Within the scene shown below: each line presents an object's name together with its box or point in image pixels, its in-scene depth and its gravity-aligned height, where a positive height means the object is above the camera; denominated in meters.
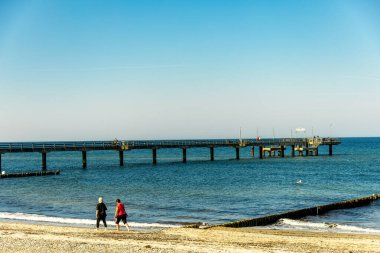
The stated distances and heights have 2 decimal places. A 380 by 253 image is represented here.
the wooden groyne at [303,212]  23.61 -4.26
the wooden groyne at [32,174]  56.56 -3.89
